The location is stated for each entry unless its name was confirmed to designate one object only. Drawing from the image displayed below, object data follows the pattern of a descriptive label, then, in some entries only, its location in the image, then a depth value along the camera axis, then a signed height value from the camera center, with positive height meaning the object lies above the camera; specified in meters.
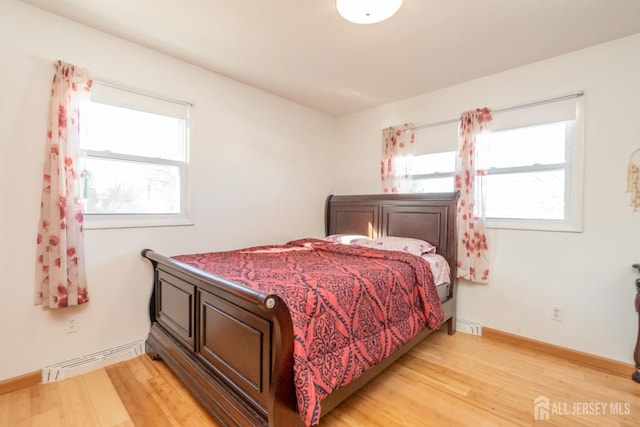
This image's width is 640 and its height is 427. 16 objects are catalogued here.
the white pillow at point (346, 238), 3.30 -0.36
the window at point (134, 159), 2.25 +0.39
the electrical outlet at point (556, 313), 2.46 -0.89
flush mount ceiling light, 1.63 +1.16
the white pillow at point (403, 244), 2.78 -0.37
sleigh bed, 1.31 -0.76
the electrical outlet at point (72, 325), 2.09 -0.88
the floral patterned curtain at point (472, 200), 2.80 +0.09
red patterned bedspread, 1.41 -0.57
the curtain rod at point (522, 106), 2.41 +0.95
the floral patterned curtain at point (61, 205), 1.96 +0.00
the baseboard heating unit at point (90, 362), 2.01 -1.18
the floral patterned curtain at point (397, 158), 3.38 +0.60
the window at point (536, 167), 2.42 +0.39
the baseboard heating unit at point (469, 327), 2.87 -1.19
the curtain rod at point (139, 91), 2.24 +0.95
